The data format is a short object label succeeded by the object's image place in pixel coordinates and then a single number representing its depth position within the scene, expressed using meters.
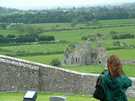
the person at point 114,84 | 8.24
